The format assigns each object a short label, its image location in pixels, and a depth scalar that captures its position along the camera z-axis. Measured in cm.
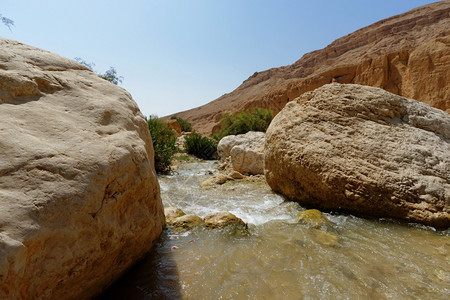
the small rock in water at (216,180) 617
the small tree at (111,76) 1830
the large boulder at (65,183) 126
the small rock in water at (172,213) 333
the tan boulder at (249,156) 695
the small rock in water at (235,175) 655
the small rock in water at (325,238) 276
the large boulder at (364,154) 332
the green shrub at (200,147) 1330
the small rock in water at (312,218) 327
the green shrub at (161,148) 819
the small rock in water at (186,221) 321
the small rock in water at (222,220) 318
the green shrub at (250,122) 1655
